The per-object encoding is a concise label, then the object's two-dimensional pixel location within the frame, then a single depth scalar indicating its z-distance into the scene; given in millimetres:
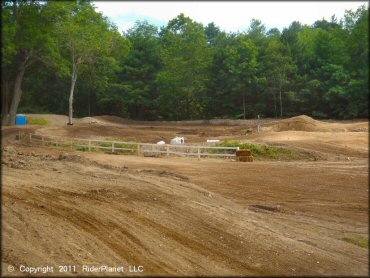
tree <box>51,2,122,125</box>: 38719
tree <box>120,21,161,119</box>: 58625
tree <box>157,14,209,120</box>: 52906
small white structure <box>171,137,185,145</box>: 25791
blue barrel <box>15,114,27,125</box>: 33588
